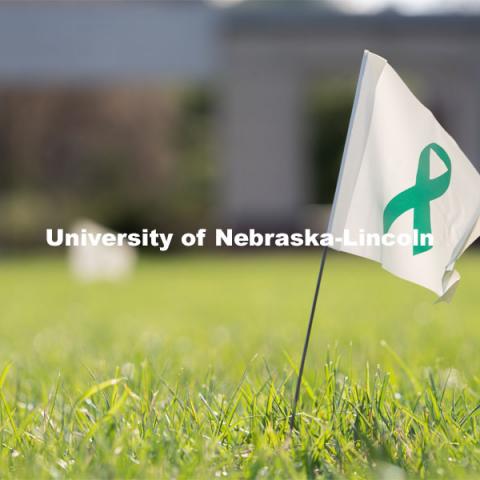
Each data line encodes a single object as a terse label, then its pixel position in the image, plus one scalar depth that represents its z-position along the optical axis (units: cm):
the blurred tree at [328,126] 3616
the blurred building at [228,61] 1964
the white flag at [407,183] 248
